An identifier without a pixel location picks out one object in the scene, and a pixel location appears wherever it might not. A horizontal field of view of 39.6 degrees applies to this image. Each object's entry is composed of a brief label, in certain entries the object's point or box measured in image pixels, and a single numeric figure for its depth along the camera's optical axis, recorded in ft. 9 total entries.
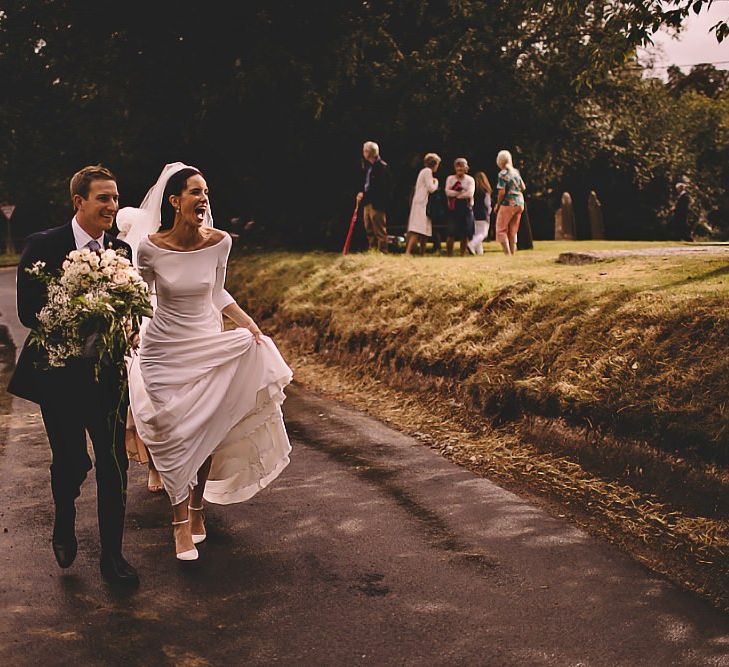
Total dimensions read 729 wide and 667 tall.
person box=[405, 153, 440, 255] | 64.85
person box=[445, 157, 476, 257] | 64.90
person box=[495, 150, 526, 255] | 62.49
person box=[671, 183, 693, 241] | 98.07
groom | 17.90
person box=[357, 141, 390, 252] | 62.35
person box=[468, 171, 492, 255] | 66.44
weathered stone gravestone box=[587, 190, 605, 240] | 106.11
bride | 19.35
